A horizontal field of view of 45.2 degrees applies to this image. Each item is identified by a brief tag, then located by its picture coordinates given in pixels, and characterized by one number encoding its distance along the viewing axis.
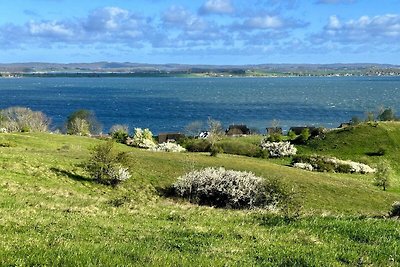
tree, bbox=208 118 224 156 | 77.70
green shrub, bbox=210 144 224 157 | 57.36
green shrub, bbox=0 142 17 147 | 52.78
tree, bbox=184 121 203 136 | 126.87
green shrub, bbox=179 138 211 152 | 77.88
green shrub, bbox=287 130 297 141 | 88.75
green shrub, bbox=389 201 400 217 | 18.82
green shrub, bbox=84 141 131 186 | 34.56
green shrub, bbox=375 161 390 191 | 51.03
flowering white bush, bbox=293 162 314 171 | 60.88
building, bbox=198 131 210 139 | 110.93
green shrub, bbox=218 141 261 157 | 75.38
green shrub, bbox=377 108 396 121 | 120.65
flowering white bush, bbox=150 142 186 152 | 71.54
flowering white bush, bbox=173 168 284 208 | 33.41
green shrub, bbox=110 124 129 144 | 89.64
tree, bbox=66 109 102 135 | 118.20
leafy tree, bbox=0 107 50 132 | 114.12
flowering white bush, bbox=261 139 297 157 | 73.44
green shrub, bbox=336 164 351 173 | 62.06
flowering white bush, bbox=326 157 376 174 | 62.84
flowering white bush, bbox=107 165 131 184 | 34.47
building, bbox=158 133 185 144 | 102.06
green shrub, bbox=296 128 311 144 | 83.56
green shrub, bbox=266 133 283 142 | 82.75
